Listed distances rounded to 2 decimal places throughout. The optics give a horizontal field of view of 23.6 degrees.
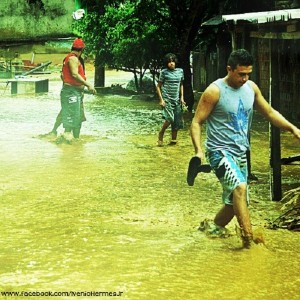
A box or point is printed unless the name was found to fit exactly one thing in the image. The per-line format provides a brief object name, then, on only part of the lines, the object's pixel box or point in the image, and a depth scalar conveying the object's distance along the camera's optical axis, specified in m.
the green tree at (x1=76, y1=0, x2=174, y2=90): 20.90
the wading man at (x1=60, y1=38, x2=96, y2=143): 12.78
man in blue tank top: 6.18
